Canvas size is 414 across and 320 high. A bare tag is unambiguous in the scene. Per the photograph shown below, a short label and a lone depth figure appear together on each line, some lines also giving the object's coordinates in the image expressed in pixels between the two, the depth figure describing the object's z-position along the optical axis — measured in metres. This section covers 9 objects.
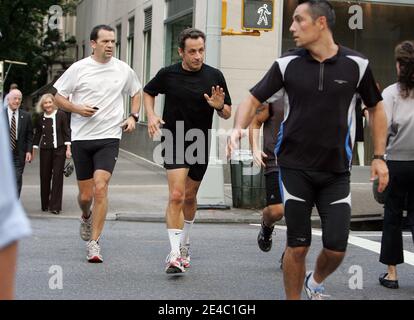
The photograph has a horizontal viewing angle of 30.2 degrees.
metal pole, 11.81
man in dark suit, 11.06
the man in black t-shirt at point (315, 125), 4.95
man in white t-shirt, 7.38
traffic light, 11.77
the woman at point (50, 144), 11.80
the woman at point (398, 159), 6.25
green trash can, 11.95
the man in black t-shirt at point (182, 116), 6.68
